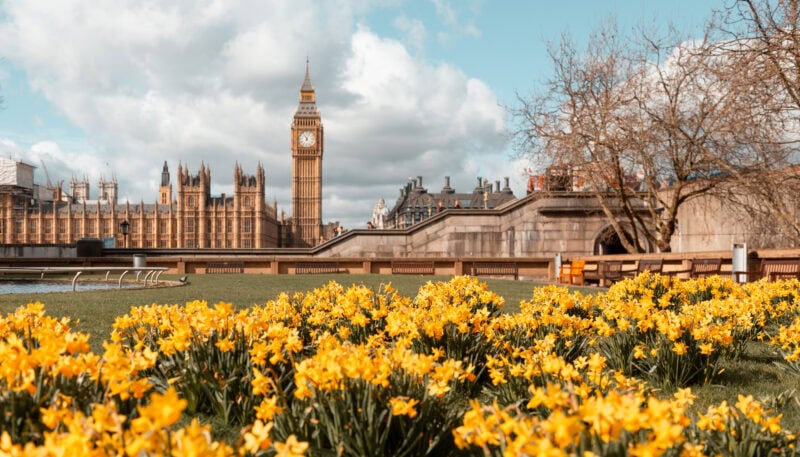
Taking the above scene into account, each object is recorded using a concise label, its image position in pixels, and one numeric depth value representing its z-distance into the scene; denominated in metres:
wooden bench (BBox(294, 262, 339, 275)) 23.32
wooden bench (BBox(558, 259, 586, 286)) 18.73
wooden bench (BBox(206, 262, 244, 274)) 23.81
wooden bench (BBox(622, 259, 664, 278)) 15.69
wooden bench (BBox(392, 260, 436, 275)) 22.75
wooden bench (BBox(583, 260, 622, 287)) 16.81
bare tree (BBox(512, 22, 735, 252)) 16.80
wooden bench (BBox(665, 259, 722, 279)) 13.88
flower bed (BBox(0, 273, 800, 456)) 1.79
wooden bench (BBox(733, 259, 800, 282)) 12.36
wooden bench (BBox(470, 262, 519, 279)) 22.59
